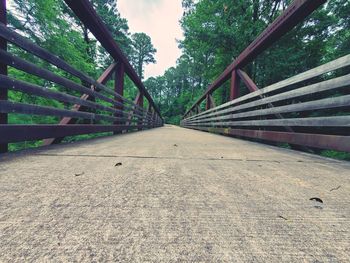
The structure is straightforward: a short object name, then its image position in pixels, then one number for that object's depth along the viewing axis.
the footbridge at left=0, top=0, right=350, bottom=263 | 0.45
